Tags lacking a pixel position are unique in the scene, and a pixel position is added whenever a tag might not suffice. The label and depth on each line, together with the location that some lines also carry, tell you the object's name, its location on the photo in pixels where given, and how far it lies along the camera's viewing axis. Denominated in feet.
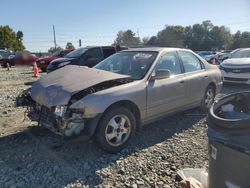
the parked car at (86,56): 26.51
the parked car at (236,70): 19.29
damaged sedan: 8.34
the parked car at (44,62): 39.89
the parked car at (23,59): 52.21
